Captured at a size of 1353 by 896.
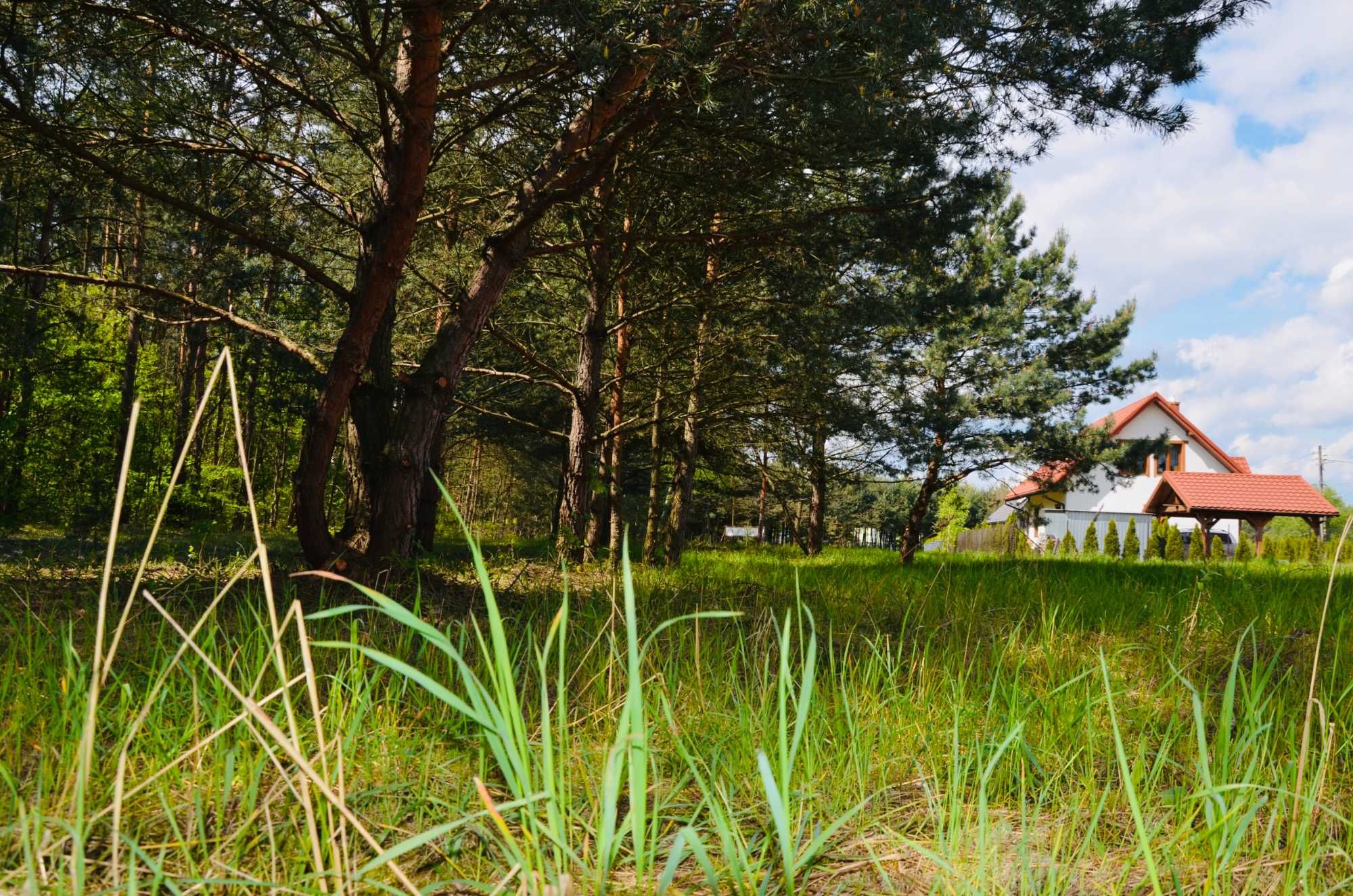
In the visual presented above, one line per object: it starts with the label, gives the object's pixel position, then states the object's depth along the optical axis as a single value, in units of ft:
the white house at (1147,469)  99.50
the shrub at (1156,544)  67.21
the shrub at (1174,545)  66.59
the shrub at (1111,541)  72.59
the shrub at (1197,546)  62.28
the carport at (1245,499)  82.69
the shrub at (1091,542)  75.87
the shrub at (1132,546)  64.23
